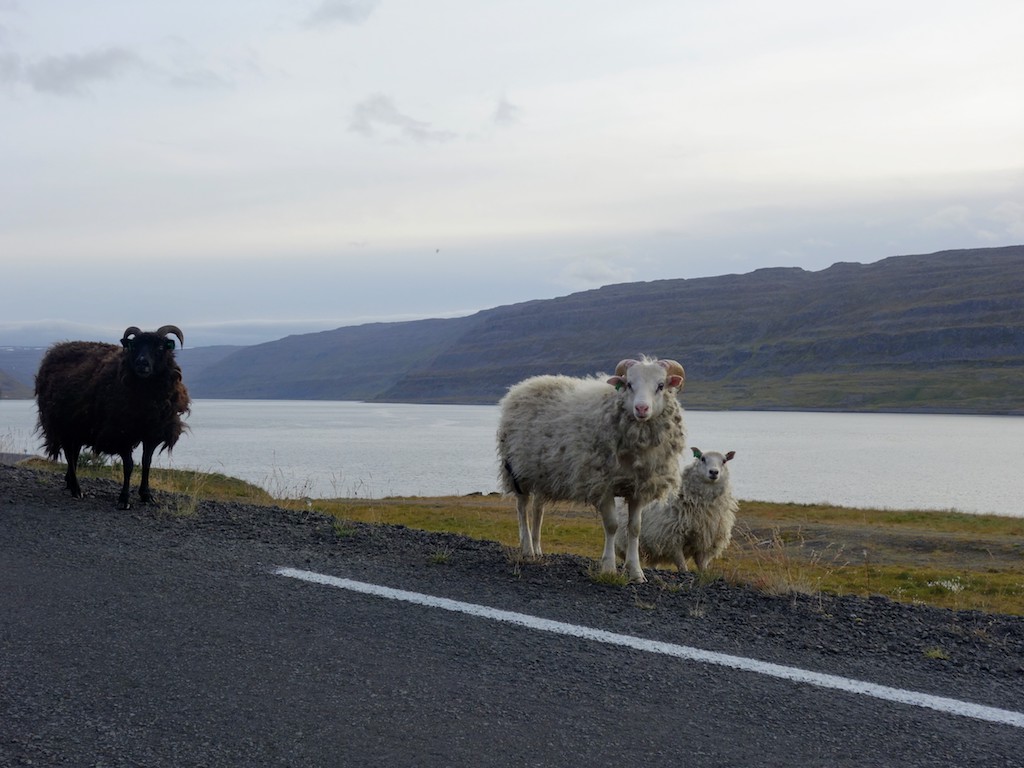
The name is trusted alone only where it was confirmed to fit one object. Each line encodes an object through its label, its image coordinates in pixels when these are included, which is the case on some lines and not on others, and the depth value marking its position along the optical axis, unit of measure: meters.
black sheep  12.90
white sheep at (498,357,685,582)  9.54
